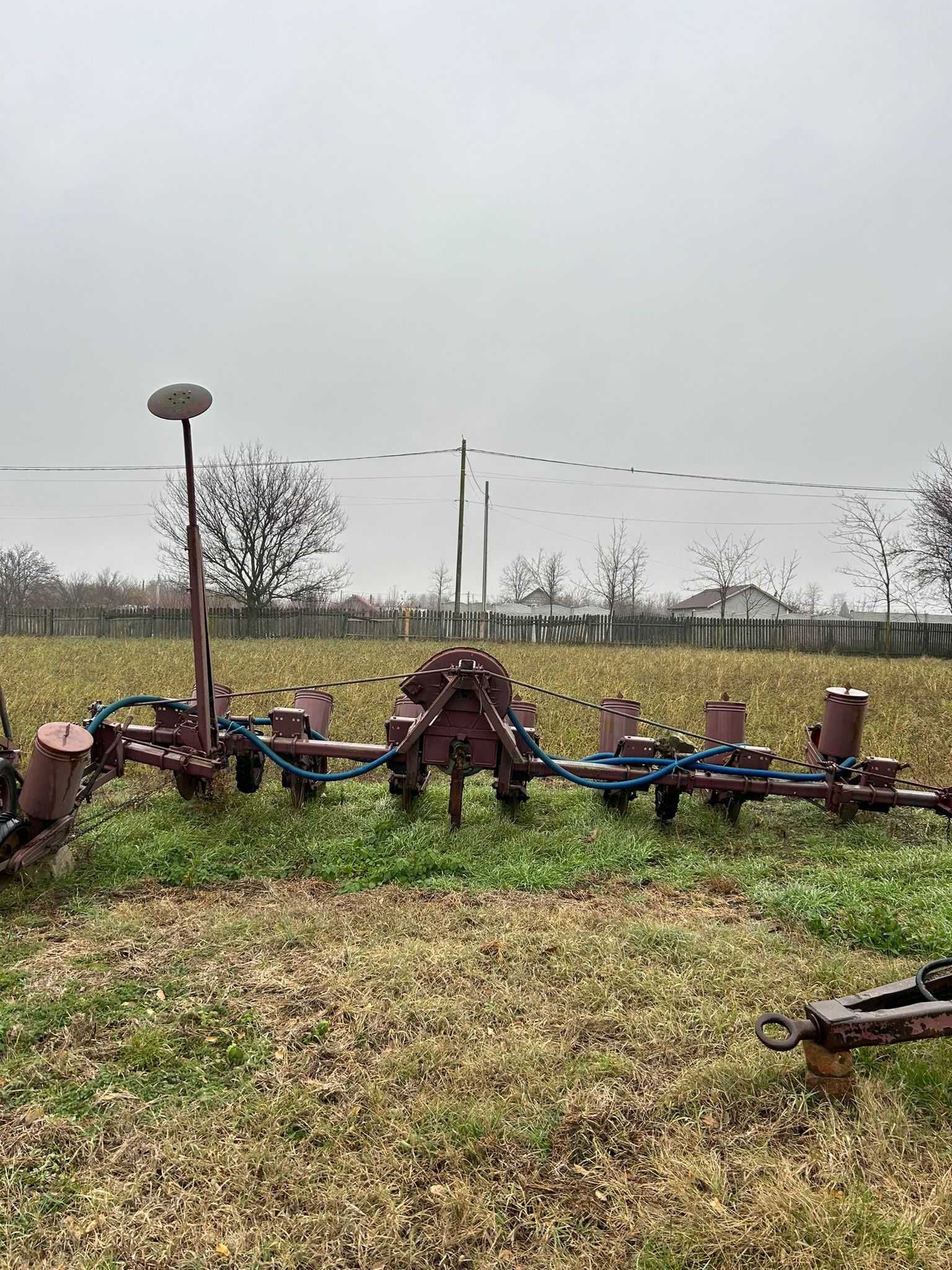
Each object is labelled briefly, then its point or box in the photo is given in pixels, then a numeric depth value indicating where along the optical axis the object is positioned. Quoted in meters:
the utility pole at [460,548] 27.08
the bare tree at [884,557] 31.63
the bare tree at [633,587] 52.72
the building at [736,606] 67.69
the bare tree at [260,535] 32.97
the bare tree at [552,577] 64.94
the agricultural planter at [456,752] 4.46
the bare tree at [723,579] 46.94
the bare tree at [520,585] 77.12
